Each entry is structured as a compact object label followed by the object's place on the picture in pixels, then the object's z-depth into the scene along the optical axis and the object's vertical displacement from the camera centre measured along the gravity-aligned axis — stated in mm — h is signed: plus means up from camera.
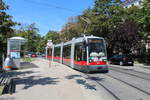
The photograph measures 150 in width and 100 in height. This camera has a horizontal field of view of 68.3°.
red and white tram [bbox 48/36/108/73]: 8519 -70
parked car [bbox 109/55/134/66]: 14301 -919
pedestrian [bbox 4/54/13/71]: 9130 -866
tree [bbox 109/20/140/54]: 17978 +2636
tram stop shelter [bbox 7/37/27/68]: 10541 +544
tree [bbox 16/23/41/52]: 29154 +5477
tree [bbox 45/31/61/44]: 53515 +9145
